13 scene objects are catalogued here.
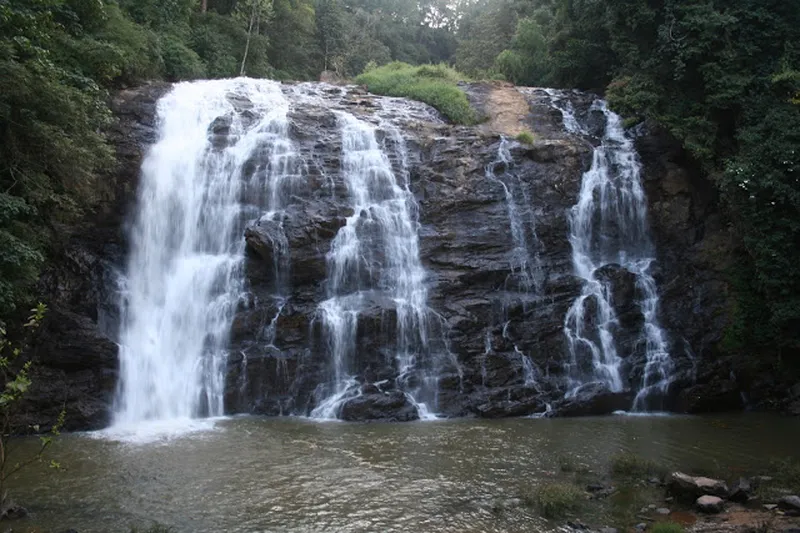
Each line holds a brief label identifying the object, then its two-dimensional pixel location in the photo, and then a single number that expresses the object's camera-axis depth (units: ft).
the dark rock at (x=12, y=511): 25.44
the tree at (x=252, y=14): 106.83
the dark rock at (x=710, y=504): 27.02
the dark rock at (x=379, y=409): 49.37
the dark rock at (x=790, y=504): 26.77
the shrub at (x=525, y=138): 68.54
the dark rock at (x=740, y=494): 28.27
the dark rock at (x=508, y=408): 50.90
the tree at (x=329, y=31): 132.98
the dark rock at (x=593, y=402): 51.65
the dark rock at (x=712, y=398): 53.16
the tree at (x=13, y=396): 16.47
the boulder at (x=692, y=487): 28.37
